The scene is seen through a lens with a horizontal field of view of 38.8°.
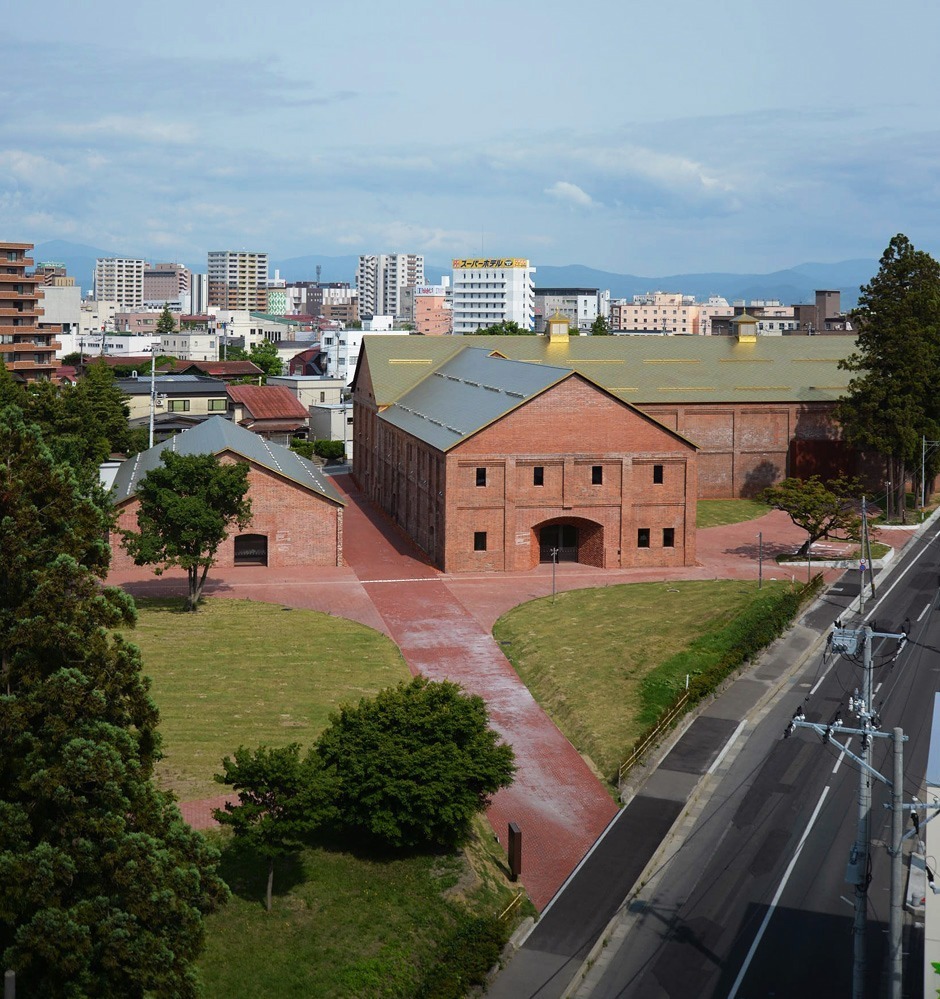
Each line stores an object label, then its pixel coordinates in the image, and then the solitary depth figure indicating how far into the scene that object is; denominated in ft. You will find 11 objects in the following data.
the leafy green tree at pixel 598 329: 636.28
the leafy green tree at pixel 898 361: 275.80
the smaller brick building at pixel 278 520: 229.45
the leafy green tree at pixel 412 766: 112.88
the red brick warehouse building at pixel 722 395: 321.93
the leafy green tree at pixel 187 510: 189.47
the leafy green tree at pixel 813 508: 238.27
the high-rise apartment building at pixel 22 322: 434.71
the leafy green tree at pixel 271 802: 105.19
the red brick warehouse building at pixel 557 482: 233.55
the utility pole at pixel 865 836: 84.12
